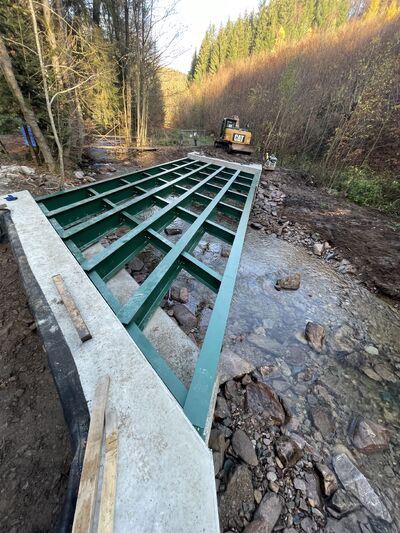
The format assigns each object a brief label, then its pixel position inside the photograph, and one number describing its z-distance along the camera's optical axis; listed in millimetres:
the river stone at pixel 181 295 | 2670
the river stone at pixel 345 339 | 2404
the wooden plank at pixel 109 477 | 725
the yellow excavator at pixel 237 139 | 9578
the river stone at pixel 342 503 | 1261
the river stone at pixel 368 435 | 1588
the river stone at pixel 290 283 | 3189
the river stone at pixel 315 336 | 2381
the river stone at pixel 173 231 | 3994
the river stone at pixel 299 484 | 1306
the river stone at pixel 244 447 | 1384
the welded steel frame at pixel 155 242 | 1286
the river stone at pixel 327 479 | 1315
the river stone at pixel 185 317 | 2342
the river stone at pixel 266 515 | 1125
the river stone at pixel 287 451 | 1415
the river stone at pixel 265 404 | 1642
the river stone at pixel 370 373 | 2132
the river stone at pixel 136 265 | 2994
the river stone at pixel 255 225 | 4750
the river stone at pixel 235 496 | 1164
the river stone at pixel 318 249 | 4098
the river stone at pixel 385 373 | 2139
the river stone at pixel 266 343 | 2305
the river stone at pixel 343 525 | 1193
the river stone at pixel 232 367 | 1873
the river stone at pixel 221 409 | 1582
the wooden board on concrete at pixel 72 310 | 1297
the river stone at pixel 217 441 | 1391
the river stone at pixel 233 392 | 1713
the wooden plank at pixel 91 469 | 686
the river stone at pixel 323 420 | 1659
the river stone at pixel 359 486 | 1287
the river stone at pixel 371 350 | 2385
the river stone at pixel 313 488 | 1270
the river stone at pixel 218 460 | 1309
